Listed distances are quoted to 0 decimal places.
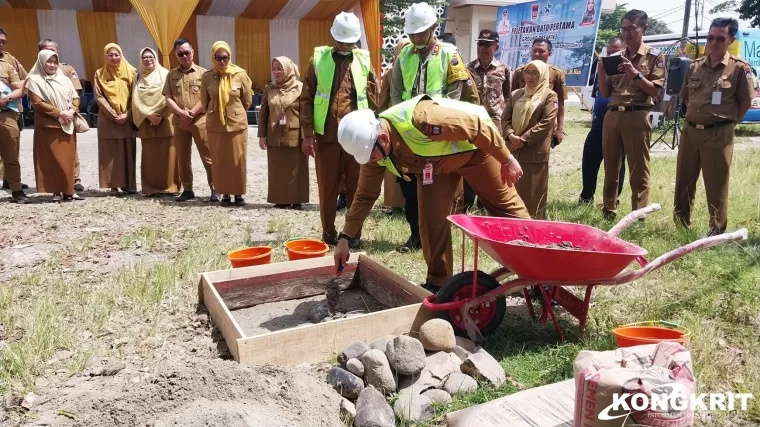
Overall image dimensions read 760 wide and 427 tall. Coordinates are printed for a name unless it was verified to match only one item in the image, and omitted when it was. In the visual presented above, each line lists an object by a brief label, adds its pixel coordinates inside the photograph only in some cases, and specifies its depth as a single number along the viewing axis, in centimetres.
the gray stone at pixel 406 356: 274
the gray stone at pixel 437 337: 294
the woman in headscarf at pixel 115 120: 730
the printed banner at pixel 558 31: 1115
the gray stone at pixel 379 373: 271
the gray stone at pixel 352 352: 286
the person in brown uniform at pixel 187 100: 699
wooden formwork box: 298
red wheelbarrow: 283
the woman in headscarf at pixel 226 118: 671
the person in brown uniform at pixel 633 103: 547
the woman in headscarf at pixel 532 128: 512
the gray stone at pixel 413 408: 254
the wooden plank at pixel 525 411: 234
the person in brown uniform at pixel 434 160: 313
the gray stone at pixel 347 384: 269
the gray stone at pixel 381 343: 290
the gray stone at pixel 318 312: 371
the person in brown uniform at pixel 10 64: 712
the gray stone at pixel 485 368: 276
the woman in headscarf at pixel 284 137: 656
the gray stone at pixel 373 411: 244
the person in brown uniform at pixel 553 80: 569
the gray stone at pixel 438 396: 265
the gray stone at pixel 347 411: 251
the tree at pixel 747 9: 2358
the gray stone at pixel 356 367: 277
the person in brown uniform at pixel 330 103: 531
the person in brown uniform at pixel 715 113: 491
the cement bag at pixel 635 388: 188
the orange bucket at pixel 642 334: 275
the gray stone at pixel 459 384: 272
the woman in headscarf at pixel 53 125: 688
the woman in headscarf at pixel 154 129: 723
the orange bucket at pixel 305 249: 430
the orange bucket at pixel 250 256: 415
